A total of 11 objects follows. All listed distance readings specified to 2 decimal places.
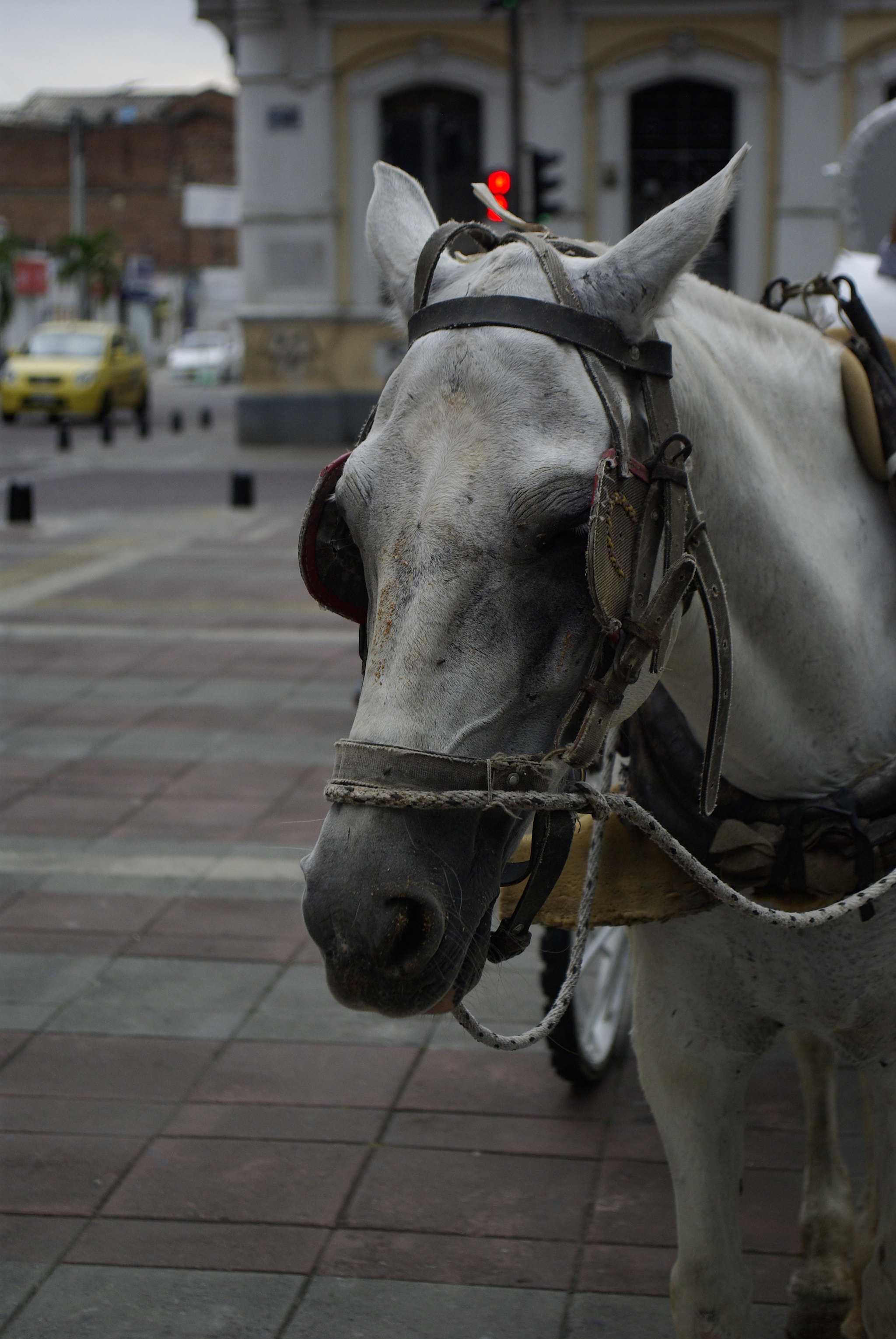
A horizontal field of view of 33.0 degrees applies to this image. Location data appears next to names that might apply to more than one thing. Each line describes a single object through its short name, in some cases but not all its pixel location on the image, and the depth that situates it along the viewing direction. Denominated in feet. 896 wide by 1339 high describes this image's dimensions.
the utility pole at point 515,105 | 43.14
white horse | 5.75
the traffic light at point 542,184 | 42.39
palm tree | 154.51
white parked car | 163.63
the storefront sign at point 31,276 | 177.58
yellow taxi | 94.17
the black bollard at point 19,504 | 49.62
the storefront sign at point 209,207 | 169.27
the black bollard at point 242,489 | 53.72
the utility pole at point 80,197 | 139.23
